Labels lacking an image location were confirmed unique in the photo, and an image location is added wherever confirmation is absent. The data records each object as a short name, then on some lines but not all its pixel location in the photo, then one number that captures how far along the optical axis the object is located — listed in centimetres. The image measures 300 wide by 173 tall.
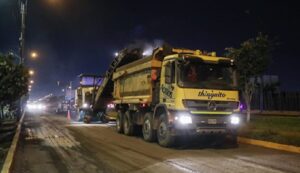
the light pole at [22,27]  3168
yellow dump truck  1337
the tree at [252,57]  2244
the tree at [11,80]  2133
